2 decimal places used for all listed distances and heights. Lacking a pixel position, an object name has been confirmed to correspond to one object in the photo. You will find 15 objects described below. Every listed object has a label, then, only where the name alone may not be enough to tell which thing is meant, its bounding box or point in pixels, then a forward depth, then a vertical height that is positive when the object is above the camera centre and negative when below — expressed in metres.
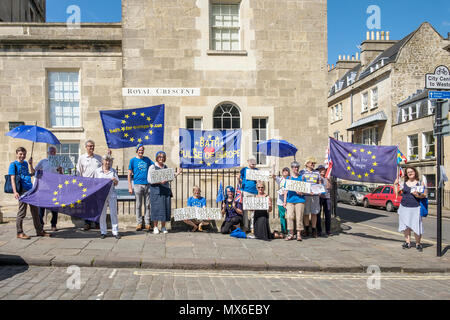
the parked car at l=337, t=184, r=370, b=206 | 26.14 -2.31
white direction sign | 8.32 +1.80
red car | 22.09 -2.36
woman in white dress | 8.57 -1.04
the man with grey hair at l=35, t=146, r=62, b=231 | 8.53 -0.11
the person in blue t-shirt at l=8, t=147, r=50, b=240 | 8.03 -0.39
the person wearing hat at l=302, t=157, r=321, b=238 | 9.42 -1.02
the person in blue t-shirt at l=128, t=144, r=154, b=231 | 9.31 -0.43
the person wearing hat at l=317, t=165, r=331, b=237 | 10.26 -1.17
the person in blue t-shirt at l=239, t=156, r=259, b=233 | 9.38 -0.56
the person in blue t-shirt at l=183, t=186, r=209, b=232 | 9.62 -1.01
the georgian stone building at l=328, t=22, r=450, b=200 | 28.18 +6.02
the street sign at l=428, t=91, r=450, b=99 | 8.22 +1.44
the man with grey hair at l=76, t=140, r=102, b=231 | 8.88 -0.04
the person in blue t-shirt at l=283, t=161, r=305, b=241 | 9.18 -1.13
